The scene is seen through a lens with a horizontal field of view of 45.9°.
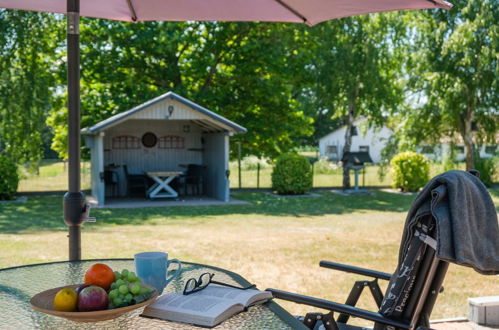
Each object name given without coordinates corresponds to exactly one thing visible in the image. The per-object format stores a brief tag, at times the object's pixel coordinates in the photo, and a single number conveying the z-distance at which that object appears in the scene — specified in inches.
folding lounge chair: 116.3
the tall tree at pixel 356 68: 805.2
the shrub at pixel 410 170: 801.6
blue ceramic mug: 98.6
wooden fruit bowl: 81.1
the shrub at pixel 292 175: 736.3
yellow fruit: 82.3
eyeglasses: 97.4
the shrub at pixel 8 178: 663.8
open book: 86.7
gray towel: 107.6
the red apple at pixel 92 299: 82.0
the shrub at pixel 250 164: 1392.7
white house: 2305.6
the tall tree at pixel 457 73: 817.5
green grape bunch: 84.2
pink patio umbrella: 134.7
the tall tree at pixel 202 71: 815.1
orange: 87.4
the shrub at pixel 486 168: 892.6
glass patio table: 89.2
